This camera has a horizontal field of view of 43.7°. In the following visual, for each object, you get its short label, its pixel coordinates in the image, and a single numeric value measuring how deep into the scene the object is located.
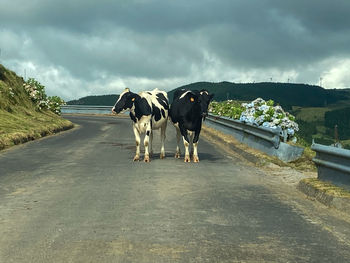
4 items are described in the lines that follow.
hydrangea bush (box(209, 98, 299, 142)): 14.84
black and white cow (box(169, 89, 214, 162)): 12.08
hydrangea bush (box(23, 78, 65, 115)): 33.28
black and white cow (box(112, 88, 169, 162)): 12.09
